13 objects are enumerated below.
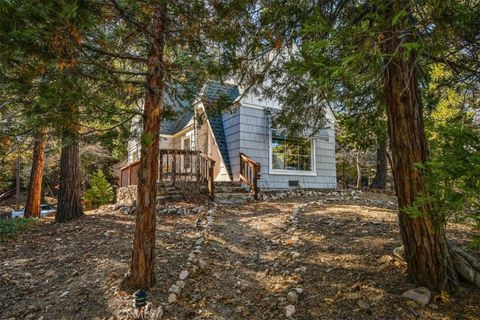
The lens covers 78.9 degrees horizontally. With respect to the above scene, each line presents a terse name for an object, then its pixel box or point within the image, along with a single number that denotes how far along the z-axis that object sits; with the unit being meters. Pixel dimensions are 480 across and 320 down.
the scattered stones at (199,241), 4.60
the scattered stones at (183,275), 3.35
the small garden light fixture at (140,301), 2.55
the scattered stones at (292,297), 2.83
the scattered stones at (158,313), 2.62
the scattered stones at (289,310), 2.62
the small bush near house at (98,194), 15.26
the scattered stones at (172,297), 2.91
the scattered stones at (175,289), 3.04
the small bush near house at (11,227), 6.14
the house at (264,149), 9.73
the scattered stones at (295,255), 3.87
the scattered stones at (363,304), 2.54
